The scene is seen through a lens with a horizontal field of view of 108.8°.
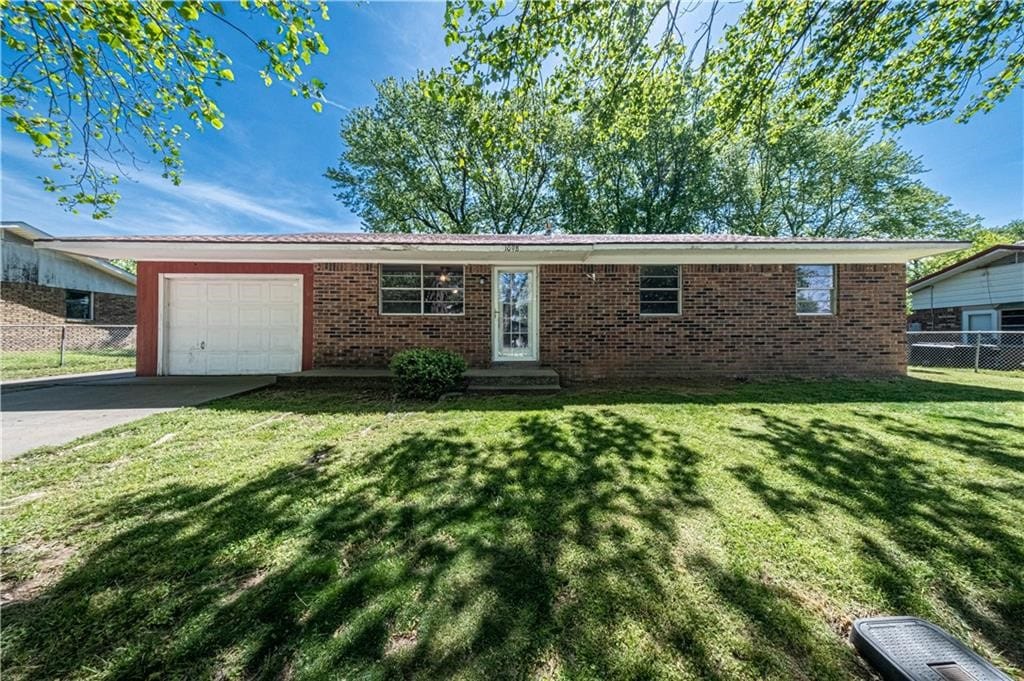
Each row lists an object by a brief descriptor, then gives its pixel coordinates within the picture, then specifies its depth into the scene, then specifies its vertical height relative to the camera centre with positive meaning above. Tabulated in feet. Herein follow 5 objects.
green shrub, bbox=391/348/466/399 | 19.76 -1.64
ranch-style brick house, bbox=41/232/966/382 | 25.98 +2.02
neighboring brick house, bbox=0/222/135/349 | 43.14 +6.97
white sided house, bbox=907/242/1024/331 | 40.19 +6.55
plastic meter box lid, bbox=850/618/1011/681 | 4.48 -4.01
